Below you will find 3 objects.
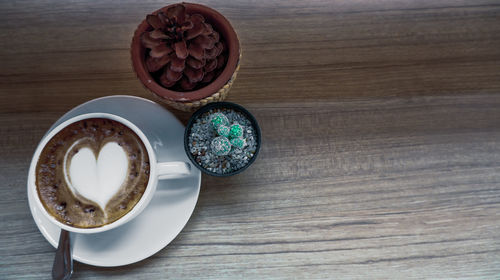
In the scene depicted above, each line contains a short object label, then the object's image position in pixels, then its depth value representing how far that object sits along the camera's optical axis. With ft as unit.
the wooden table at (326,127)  2.46
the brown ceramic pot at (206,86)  2.08
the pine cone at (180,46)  2.00
